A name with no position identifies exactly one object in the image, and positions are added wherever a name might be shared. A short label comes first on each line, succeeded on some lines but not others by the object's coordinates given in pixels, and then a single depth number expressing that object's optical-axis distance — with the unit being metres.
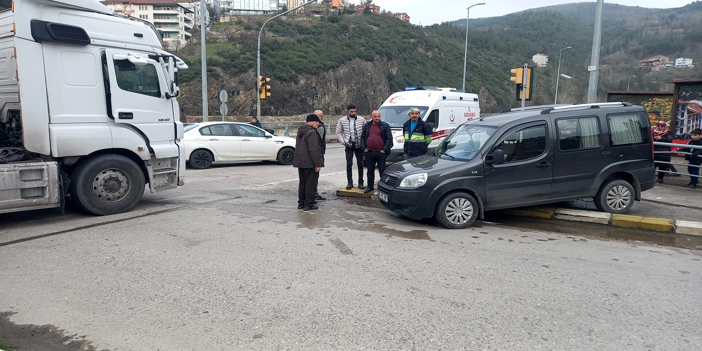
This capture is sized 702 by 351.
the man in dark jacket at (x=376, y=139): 8.80
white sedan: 13.80
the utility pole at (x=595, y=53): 11.08
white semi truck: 6.53
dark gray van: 6.95
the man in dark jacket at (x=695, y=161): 10.26
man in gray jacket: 8.91
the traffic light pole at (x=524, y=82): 13.66
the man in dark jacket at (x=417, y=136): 8.88
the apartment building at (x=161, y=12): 108.31
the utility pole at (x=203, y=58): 19.34
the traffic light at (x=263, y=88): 24.14
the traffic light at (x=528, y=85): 13.78
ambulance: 13.27
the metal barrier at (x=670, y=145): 9.77
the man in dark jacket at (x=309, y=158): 7.94
